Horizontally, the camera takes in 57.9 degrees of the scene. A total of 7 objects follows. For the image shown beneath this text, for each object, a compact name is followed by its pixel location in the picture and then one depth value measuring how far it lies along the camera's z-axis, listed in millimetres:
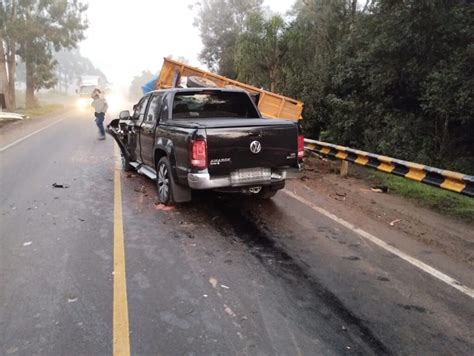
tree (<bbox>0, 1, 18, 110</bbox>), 28453
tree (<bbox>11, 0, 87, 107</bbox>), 29962
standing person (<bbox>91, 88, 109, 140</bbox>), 15461
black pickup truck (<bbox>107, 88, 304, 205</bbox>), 5914
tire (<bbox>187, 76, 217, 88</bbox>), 14297
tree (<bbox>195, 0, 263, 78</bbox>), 33688
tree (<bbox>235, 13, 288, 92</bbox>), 19281
